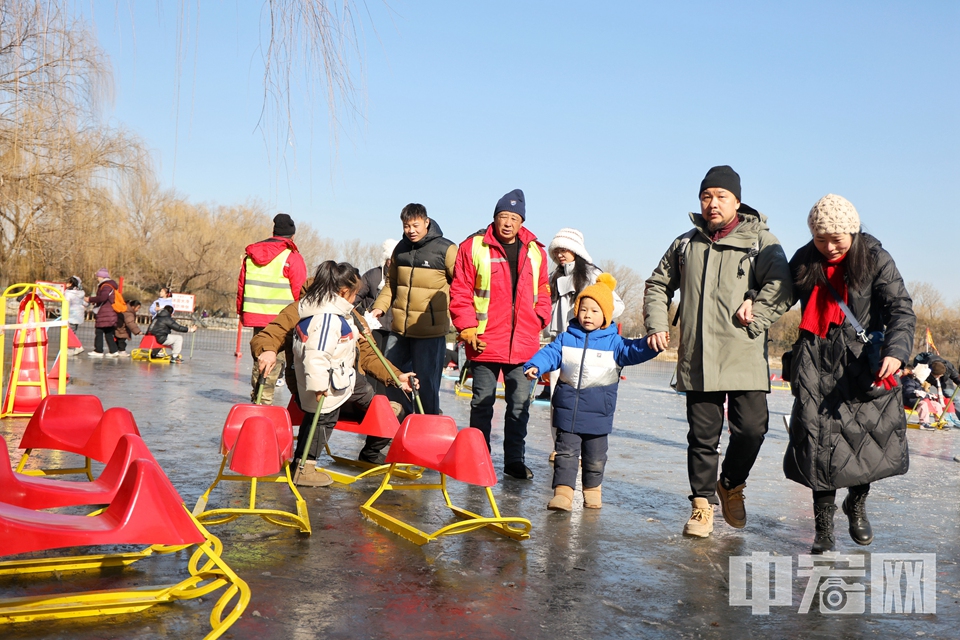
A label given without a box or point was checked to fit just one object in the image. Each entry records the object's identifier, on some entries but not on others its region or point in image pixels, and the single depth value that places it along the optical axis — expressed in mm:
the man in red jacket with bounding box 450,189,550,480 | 6461
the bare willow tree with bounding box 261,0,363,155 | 3195
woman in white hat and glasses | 7414
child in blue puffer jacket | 5398
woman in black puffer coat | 4391
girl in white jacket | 5551
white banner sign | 30172
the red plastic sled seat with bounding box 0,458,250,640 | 2681
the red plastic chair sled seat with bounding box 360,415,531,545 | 4371
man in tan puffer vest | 6863
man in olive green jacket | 4754
